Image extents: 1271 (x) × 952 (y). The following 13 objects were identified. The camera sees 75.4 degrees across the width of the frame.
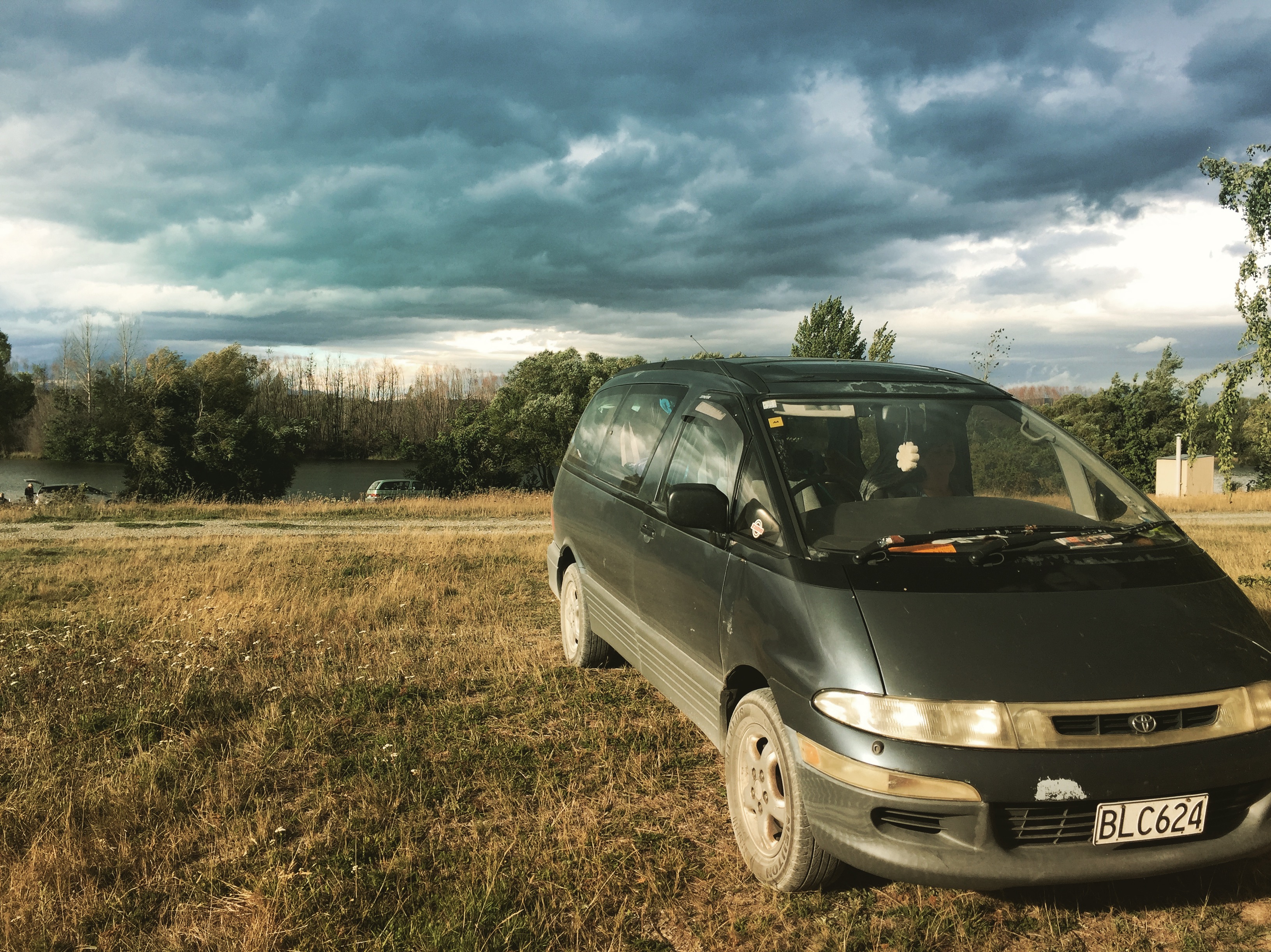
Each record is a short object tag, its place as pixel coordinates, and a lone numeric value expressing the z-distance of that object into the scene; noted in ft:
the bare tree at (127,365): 174.79
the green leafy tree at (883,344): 107.65
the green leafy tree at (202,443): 146.72
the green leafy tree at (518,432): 174.09
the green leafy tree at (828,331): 149.79
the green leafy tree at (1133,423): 165.27
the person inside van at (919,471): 11.48
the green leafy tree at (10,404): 249.34
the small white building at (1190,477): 131.54
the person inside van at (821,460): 11.18
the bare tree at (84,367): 205.36
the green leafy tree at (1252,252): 23.13
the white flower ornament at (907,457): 11.85
